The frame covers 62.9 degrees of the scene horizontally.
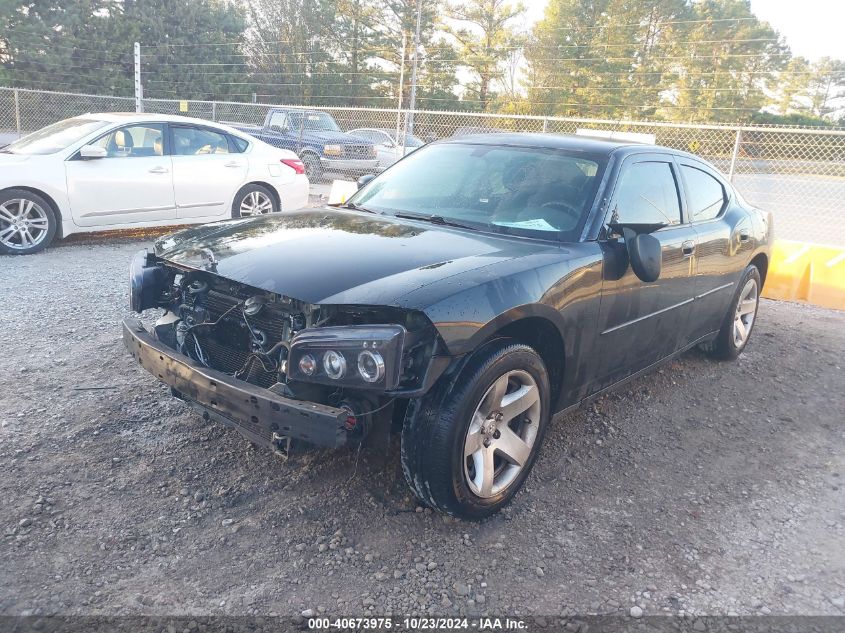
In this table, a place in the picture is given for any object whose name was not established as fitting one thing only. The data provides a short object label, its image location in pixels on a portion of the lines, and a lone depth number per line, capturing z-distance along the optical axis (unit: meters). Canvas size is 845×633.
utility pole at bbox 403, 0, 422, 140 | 30.25
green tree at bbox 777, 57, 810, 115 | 38.69
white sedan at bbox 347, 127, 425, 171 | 15.88
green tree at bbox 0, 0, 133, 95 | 34.81
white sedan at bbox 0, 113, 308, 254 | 7.50
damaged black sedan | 2.66
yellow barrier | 7.34
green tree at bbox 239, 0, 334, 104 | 41.38
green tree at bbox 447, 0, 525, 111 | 38.88
